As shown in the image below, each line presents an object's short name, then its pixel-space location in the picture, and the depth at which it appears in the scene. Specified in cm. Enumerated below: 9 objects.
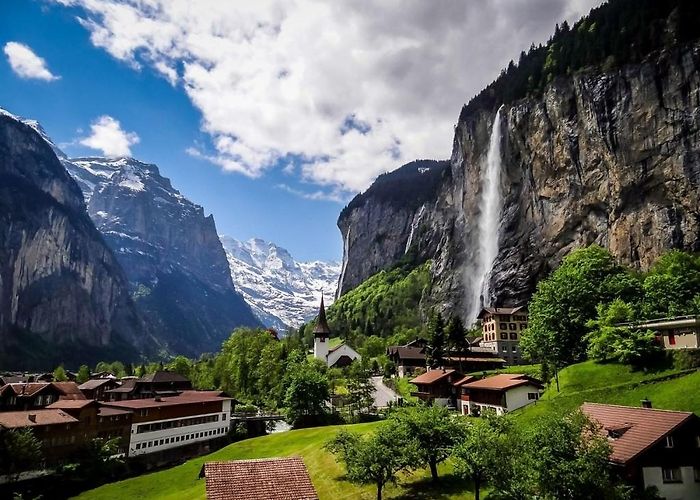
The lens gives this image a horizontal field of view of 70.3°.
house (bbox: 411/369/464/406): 7625
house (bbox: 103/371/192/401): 9981
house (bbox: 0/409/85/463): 6316
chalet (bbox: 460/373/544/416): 6044
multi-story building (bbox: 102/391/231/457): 7469
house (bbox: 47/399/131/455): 6944
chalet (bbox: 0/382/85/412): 8525
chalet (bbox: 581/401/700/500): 3338
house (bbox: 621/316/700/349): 5034
